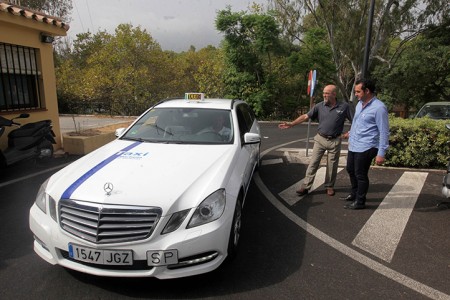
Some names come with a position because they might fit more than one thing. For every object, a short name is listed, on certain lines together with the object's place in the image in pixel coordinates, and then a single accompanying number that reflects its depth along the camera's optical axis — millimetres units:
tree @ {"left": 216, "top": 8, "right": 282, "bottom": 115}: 16875
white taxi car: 2611
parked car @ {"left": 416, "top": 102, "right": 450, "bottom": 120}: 9955
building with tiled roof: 7176
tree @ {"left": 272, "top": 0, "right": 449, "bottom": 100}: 21453
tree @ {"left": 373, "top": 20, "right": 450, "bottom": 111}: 19250
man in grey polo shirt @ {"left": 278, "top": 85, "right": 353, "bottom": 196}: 5113
